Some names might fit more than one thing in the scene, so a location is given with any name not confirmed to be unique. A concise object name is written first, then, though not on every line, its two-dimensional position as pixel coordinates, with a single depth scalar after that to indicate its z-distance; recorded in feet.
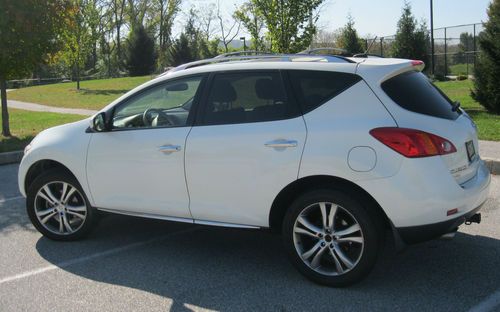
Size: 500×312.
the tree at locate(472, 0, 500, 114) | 41.14
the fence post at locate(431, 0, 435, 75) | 78.71
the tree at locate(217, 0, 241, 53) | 229.45
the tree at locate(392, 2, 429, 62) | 84.12
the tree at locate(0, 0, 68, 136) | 37.63
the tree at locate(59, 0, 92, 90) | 100.29
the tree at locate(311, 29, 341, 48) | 171.05
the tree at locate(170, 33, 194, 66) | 137.59
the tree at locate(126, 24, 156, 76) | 137.49
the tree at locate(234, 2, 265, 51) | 49.73
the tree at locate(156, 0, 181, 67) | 214.07
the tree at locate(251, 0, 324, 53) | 46.03
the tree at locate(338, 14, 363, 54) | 101.30
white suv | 12.50
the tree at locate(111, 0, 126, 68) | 207.51
